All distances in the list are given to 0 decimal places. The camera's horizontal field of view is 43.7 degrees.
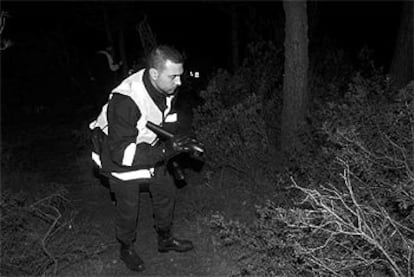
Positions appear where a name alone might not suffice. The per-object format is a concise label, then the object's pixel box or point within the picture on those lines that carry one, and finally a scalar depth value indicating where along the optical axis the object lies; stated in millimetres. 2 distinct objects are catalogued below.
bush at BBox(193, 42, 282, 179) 5219
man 3471
